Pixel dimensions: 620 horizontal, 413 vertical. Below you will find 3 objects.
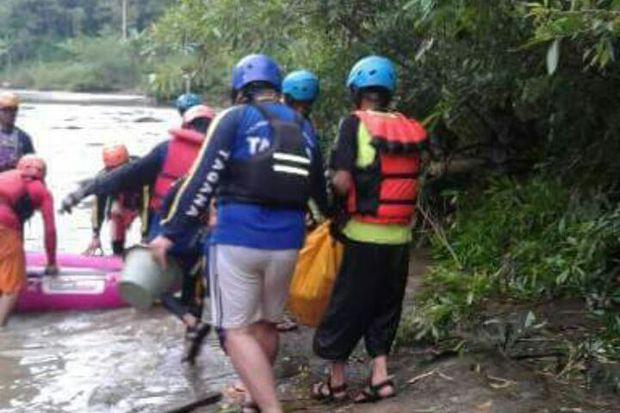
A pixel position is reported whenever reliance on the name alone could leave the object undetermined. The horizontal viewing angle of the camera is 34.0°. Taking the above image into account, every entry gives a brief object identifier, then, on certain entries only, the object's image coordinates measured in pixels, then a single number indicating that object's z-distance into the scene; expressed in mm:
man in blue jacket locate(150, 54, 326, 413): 4227
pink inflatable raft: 7883
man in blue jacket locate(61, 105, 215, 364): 5871
